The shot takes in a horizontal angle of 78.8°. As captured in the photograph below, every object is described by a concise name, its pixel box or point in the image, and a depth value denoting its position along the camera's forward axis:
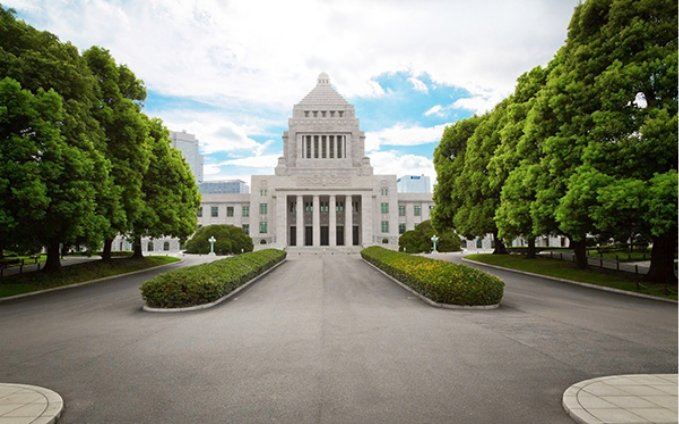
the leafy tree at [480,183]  36.62
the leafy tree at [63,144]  19.48
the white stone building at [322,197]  75.69
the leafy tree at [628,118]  17.61
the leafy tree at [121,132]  27.75
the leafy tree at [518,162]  24.75
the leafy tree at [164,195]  33.91
